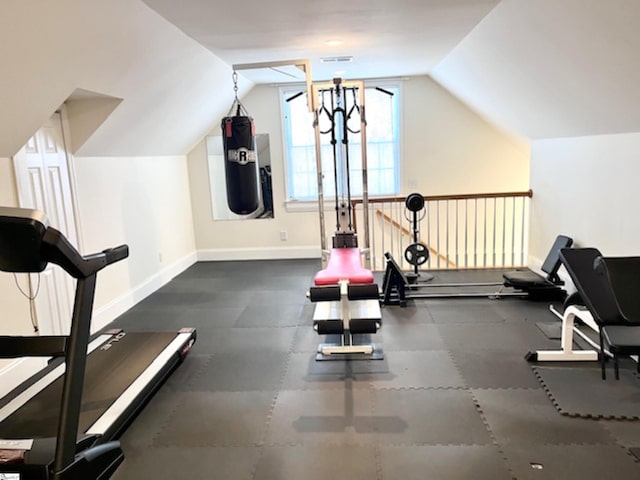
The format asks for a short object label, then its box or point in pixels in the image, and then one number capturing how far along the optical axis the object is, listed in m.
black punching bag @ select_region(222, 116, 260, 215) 4.38
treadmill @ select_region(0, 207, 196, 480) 1.65
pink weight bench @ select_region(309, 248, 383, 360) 3.17
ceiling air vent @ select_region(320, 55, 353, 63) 4.95
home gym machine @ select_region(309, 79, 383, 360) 3.19
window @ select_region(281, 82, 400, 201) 6.56
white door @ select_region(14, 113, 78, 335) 3.45
